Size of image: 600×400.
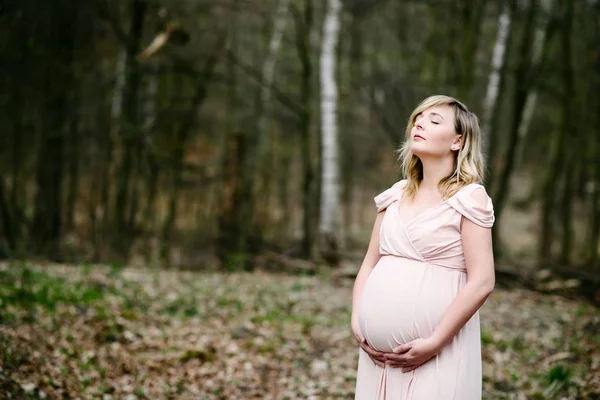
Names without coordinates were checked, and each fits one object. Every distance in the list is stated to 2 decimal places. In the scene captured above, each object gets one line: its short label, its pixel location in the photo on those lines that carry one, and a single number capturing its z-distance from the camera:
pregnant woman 2.56
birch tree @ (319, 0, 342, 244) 13.54
